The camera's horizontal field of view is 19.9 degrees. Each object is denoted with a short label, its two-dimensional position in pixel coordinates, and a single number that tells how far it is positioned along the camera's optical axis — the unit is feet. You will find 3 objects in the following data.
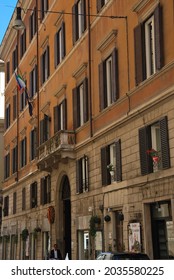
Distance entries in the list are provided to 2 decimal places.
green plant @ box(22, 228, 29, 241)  110.11
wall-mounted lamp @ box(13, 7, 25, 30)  74.38
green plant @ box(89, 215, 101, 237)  70.18
